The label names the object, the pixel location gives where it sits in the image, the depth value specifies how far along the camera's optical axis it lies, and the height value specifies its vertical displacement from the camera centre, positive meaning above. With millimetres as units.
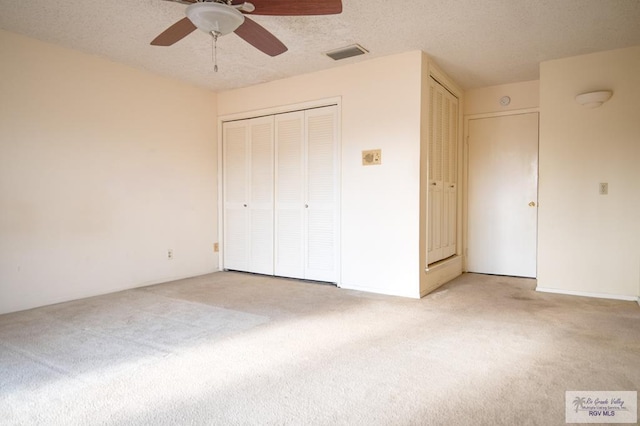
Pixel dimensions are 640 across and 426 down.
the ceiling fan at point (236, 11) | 2107 +1107
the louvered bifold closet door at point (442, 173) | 4164 +334
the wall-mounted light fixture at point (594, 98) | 3707 +1015
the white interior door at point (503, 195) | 4785 +80
